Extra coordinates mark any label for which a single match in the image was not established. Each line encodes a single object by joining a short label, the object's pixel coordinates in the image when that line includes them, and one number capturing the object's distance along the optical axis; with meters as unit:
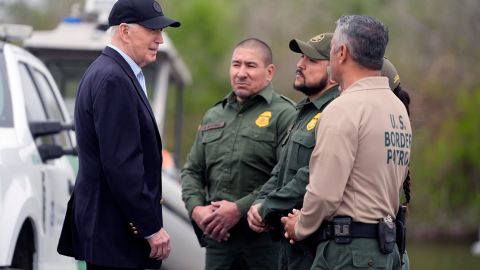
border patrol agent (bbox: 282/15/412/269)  9.73
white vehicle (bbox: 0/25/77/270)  11.45
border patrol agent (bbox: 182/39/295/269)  13.08
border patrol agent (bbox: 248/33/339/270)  10.81
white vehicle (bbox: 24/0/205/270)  24.66
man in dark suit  10.05
